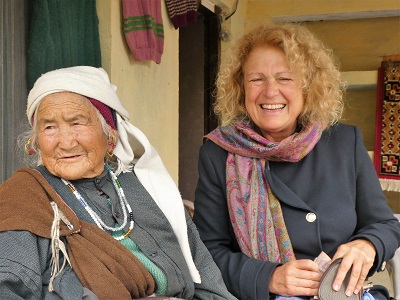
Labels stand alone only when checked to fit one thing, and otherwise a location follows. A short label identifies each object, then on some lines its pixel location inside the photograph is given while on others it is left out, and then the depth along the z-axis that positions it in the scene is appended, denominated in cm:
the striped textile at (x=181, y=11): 382
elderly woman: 151
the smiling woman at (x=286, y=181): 191
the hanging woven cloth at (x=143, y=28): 317
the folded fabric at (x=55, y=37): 257
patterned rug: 485
